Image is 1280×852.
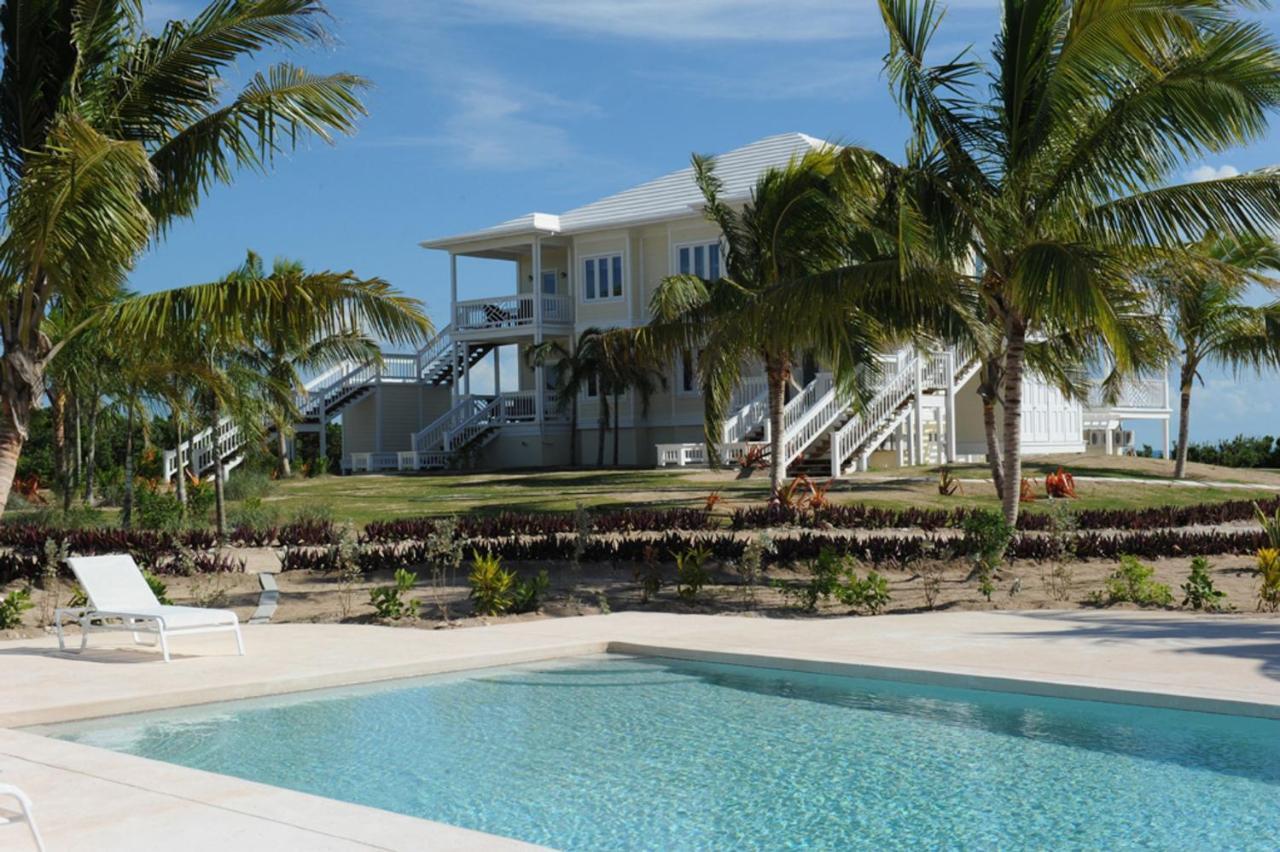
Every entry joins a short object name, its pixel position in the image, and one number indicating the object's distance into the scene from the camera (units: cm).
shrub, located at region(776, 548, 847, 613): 1429
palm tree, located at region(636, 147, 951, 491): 1656
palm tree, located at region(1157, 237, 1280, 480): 3042
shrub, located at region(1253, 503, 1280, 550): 1620
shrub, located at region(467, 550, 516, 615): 1402
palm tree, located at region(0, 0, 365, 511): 1204
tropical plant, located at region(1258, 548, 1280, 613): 1341
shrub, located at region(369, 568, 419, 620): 1398
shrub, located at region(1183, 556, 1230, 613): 1360
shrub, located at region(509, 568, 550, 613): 1432
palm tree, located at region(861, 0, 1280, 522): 1395
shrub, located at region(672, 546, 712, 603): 1504
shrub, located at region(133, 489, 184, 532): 2195
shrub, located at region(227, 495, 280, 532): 2247
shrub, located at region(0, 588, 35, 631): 1343
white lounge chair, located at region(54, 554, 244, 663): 1109
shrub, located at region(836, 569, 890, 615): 1415
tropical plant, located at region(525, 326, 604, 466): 3806
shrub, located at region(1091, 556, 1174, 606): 1405
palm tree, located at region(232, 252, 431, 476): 1294
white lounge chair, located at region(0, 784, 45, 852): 499
